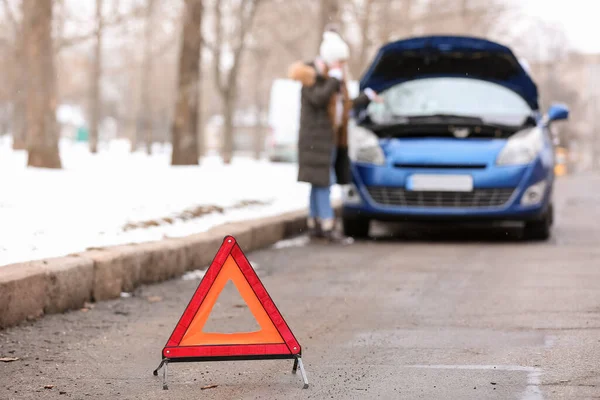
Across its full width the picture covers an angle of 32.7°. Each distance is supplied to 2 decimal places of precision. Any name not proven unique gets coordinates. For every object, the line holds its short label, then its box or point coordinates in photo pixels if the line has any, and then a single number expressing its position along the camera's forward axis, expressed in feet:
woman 31.99
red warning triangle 13.14
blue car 31.24
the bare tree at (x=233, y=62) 94.32
